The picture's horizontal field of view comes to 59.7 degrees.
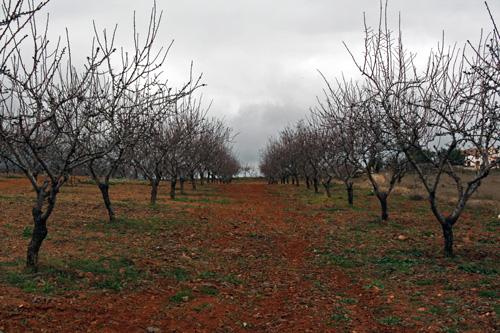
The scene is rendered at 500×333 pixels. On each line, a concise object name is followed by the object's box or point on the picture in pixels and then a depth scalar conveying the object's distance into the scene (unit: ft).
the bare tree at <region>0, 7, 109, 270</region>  22.66
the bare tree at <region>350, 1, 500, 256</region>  29.89
